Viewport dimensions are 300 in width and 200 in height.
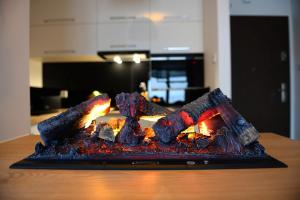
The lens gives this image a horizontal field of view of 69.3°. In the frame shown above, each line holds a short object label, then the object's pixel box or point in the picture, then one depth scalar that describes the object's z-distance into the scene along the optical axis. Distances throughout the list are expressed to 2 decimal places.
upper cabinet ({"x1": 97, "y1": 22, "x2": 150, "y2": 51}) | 2.44
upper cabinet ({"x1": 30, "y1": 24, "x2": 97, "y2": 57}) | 2.46
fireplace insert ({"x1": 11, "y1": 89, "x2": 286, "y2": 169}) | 0.51
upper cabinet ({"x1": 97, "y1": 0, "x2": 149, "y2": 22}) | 2.44
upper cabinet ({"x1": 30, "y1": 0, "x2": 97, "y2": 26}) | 2.45
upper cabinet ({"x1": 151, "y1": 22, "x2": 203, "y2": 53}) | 2.40
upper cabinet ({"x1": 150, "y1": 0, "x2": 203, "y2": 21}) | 2.38
